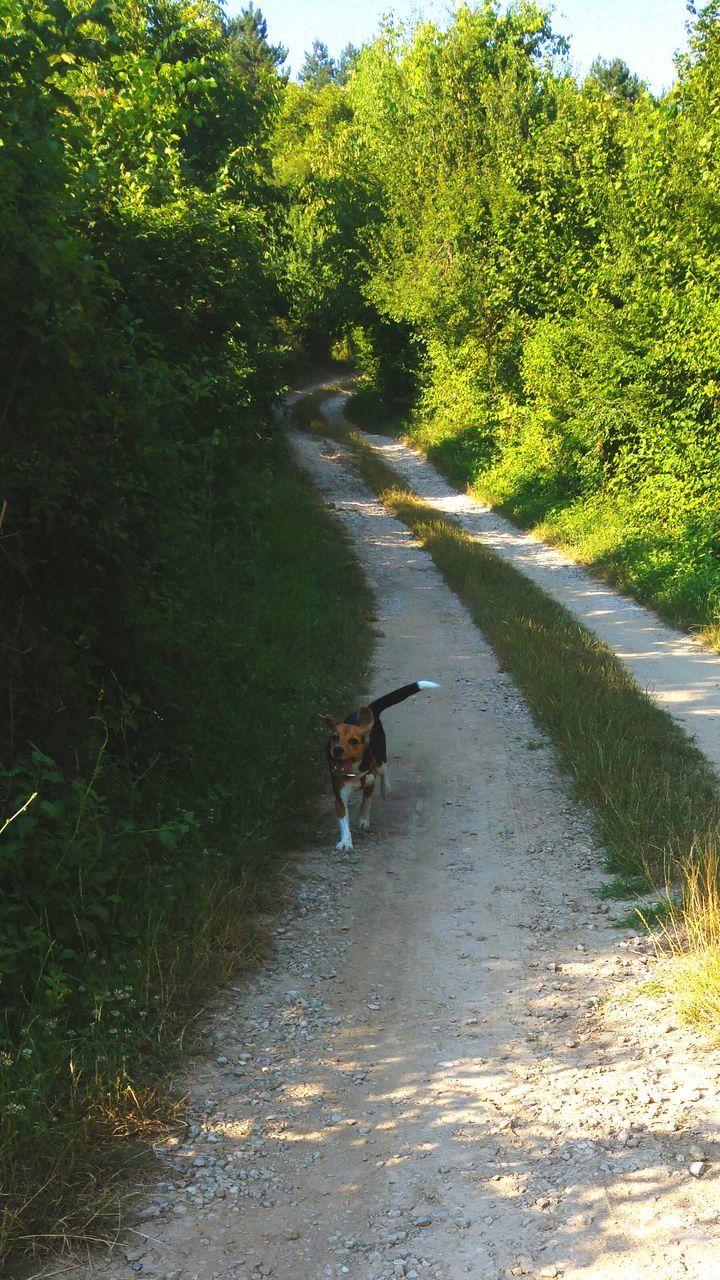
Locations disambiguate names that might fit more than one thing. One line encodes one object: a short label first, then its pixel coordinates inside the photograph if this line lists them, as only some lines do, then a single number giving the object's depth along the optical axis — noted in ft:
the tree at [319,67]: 389.60
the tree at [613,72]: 242.19
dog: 23.12
